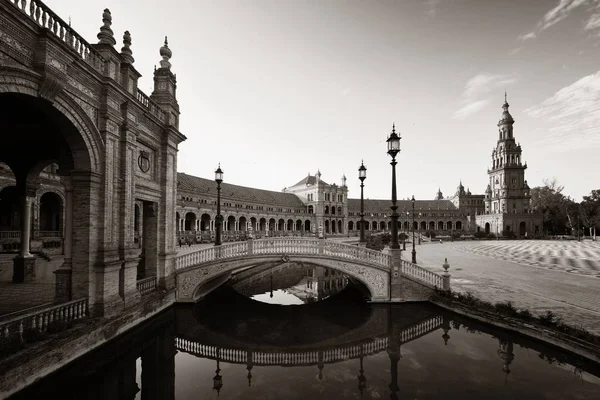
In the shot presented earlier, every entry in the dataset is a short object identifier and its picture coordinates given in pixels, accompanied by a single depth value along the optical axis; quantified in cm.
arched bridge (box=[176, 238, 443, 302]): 1495
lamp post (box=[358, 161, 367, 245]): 1795
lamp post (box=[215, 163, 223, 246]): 1730
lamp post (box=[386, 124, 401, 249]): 1415
